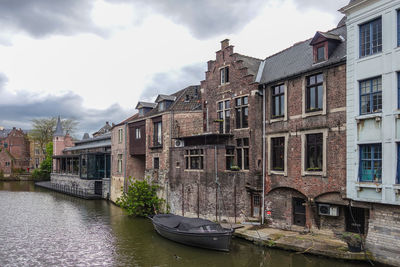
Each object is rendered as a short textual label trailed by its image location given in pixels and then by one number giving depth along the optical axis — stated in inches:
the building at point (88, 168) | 1766.7
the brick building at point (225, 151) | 856.9
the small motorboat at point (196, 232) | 705.0
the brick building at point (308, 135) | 673.6
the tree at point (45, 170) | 2942.9
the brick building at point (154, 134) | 1136.2
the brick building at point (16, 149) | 3269.2
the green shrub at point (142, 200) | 1106.1
